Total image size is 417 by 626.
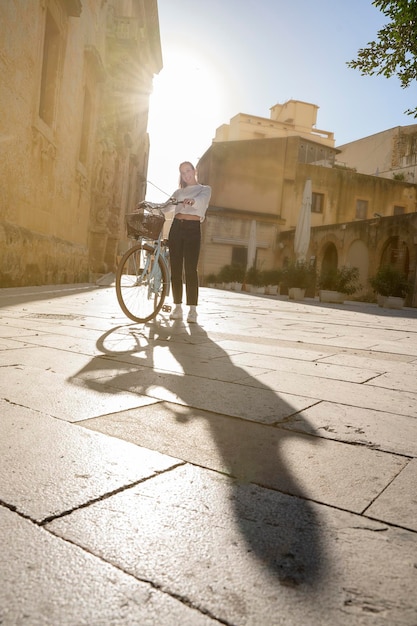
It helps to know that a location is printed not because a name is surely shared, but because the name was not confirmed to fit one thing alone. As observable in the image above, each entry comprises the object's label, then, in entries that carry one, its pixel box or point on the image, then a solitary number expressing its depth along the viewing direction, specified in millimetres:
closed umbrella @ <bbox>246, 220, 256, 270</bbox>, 22844
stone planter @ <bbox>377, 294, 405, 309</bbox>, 14953
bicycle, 4840
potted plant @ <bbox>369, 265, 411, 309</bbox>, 15047
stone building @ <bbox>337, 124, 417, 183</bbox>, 37188
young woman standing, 5141
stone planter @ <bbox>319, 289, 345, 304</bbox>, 15047
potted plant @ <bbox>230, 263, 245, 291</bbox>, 24000
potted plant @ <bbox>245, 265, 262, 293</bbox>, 21875
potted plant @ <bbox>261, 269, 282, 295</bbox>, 20938
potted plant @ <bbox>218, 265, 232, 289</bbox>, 25266
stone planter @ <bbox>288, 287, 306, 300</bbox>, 16062
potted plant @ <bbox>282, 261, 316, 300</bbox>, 16250
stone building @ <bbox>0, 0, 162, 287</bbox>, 7113
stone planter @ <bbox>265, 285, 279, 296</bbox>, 20831
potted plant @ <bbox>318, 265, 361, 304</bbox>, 15102
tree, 9312
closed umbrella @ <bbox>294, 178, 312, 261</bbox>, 19250
